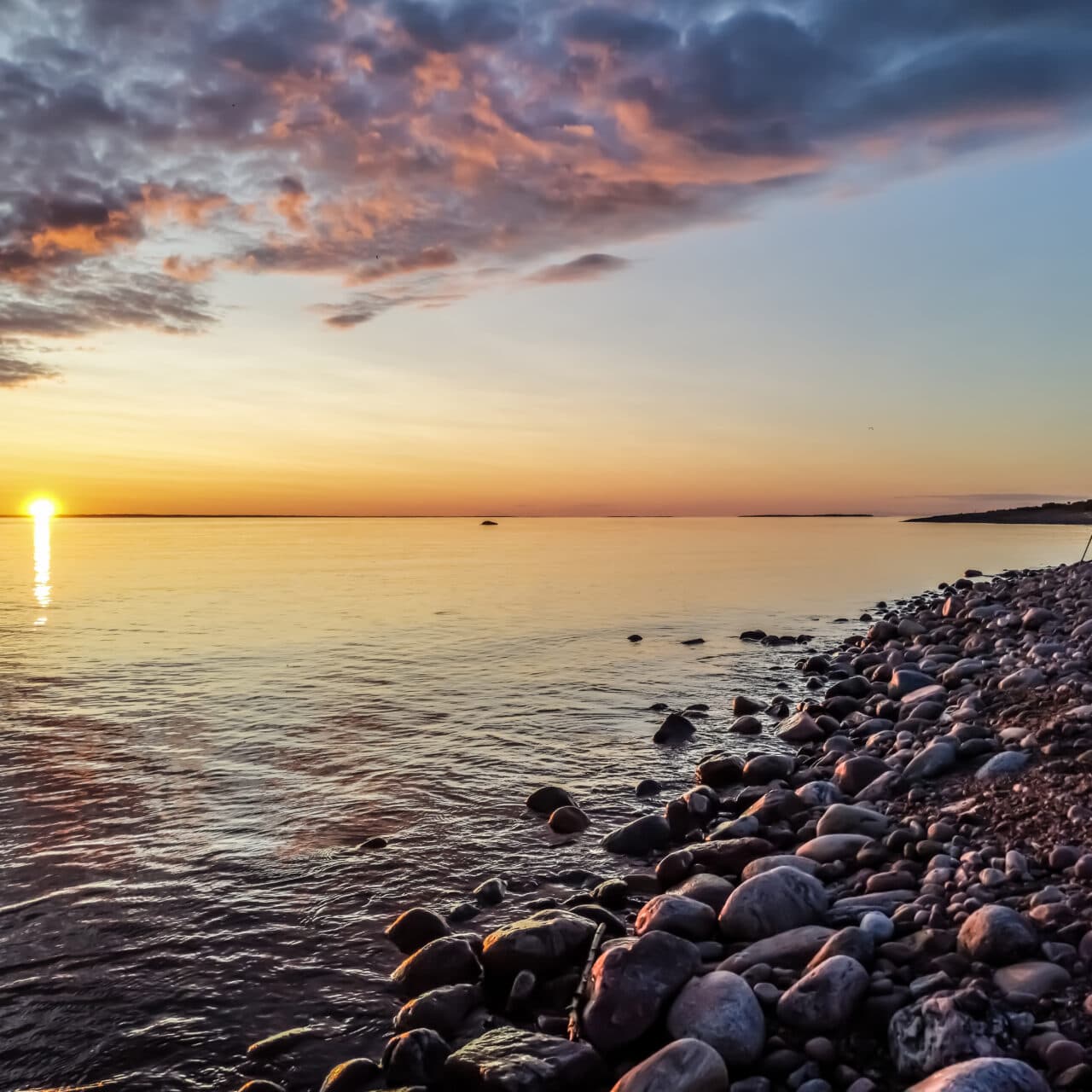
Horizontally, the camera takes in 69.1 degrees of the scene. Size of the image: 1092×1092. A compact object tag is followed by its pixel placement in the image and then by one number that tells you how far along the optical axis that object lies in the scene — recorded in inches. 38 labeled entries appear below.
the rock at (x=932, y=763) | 311.7
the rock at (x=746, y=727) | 487.2
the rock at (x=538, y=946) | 217.3
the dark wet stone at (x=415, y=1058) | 178.5
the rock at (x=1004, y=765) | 283.3
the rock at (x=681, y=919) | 224.8
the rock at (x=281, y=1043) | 194.9
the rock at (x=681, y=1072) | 156.3
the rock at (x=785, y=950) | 196.5
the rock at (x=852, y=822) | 278.1
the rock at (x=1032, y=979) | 159.9
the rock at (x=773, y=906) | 218.1
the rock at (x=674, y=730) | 470.9
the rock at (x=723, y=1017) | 167.8
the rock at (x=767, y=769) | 382.9
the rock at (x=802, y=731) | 454.6
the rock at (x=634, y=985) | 184.5
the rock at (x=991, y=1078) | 132.0
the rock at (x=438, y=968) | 220.2
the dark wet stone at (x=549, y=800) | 355.3
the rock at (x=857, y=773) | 334.3
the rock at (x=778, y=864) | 248.8
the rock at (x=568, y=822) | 331.3
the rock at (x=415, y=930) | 243.8
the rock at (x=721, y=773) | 392.8
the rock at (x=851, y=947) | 186.0
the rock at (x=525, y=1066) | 169.8
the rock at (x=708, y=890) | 242.1
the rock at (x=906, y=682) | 481.4
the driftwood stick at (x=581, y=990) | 190.5
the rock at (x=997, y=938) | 174.4
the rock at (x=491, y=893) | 269.0
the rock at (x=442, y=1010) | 200.4
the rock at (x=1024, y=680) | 384.8
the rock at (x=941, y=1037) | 148.9
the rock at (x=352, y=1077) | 177.9
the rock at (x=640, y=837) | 310.8
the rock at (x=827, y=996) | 169.3
